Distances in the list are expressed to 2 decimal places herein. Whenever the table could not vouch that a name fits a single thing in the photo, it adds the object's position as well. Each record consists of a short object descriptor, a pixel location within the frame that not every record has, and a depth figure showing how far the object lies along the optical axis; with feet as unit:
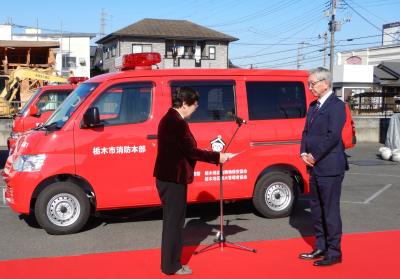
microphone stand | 19.74
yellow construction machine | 81.30
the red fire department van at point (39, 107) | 39.96
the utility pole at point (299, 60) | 264.76
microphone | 24.41
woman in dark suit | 15.96
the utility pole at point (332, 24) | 135.23
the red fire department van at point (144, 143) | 22.15
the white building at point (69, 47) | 162.09
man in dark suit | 17.24
